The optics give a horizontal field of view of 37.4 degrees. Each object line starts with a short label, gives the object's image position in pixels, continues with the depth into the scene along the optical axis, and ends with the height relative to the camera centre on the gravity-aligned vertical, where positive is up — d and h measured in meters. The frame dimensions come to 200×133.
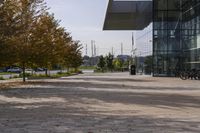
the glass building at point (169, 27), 31.83 +4.31
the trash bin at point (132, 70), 42.35 -0.62
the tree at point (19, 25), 14.83 +2.29
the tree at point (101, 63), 61.85 +0.72
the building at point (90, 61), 107.89 +2.05
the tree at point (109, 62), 62.40 +0.92
